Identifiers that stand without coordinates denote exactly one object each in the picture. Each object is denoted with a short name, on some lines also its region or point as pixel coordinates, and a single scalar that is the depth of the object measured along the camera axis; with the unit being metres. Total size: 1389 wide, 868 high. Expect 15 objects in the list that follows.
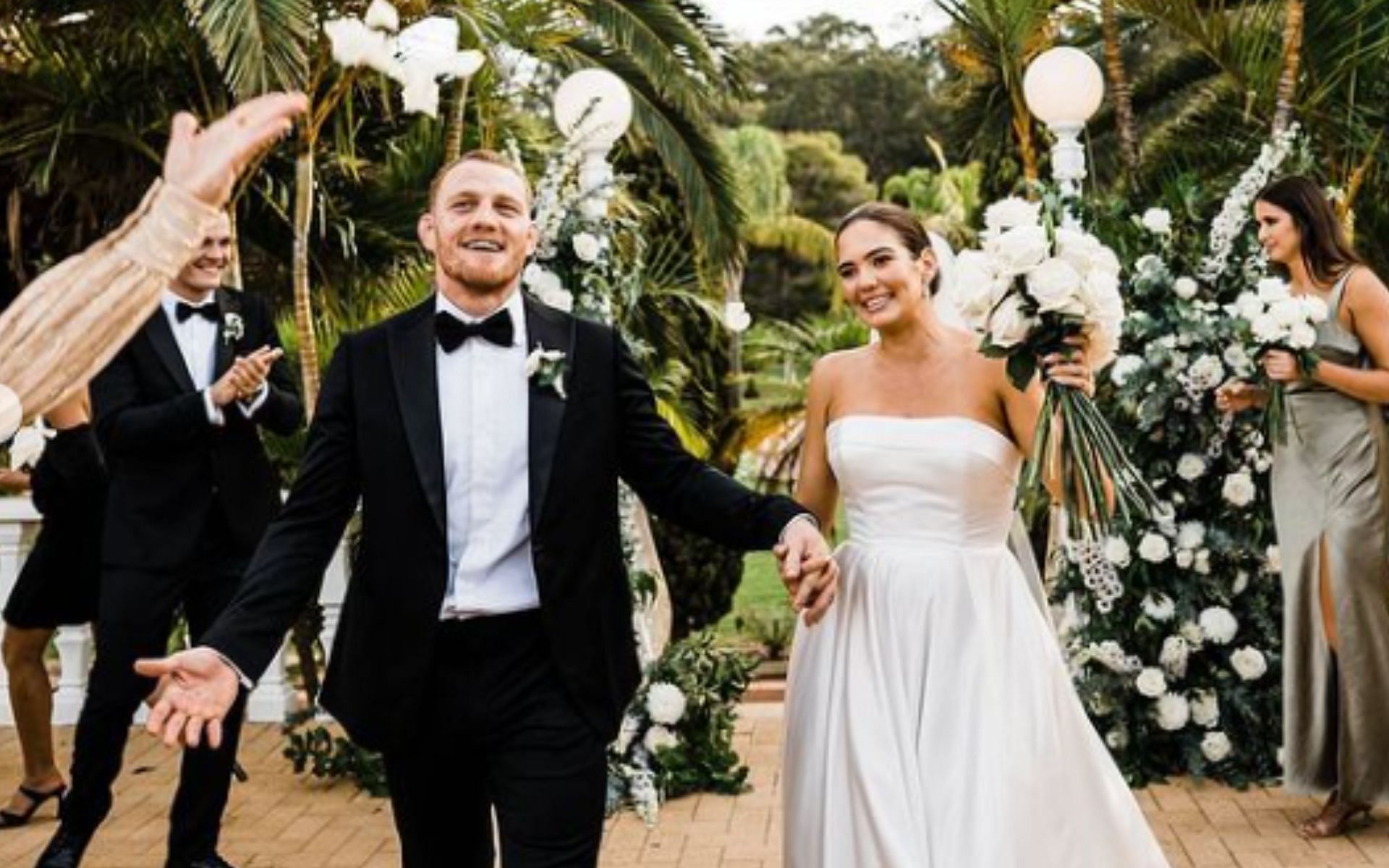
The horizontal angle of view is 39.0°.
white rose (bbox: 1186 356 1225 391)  6.87
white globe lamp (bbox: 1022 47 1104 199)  7.34
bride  4.34
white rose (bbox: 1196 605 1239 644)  7.11
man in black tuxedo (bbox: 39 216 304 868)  5.64
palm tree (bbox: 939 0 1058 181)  8.60
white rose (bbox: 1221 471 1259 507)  7.02
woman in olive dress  6.16
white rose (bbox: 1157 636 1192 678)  7.12
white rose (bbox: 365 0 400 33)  2.55
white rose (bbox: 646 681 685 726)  6.87
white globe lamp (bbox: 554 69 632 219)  6.89
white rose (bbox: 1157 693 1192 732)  7.11
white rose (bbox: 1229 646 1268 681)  7.05
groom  3.64
